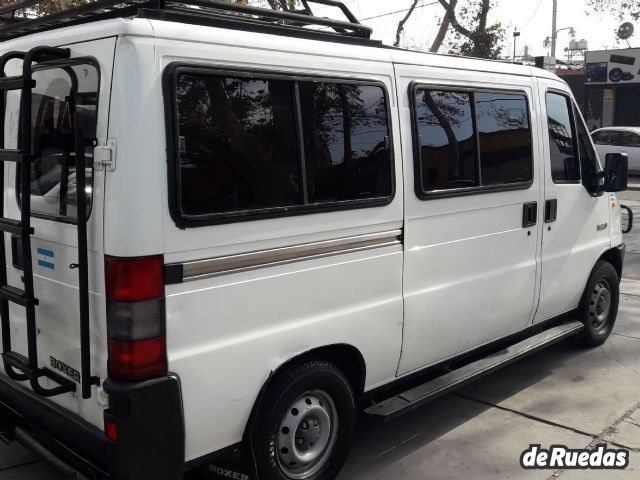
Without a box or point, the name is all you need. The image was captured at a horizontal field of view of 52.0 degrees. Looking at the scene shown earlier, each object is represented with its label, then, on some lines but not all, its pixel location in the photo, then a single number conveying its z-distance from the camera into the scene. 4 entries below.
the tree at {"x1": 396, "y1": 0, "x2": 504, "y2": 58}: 14.81
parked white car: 20.77
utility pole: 34.81
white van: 2.65
